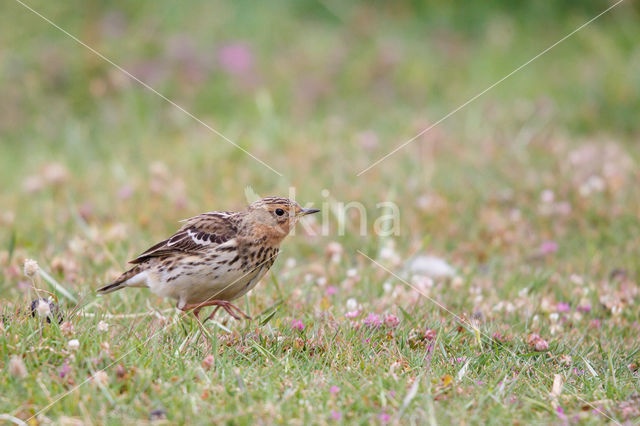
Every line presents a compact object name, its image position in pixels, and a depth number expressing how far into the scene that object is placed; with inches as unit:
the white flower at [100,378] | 307.9
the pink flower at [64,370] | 316.2
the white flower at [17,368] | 306.7
